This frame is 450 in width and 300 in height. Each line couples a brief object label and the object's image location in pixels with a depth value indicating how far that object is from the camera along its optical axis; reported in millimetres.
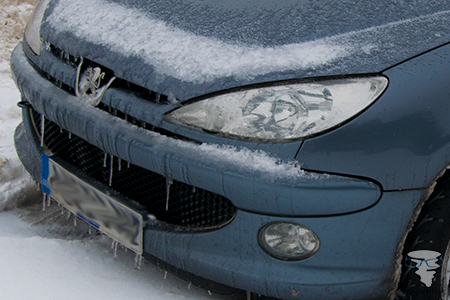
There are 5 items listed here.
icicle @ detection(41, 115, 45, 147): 4213
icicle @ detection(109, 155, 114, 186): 3986
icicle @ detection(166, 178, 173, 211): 3825
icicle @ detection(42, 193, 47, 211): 4379
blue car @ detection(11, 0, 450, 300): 3679
